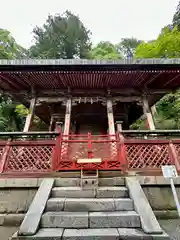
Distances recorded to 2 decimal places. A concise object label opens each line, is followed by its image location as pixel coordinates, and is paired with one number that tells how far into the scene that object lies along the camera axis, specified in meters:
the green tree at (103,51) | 17.73
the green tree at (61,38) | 20.81
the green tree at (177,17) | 18.43
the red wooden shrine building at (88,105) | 4.62
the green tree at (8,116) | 12.93
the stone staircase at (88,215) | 2.57
